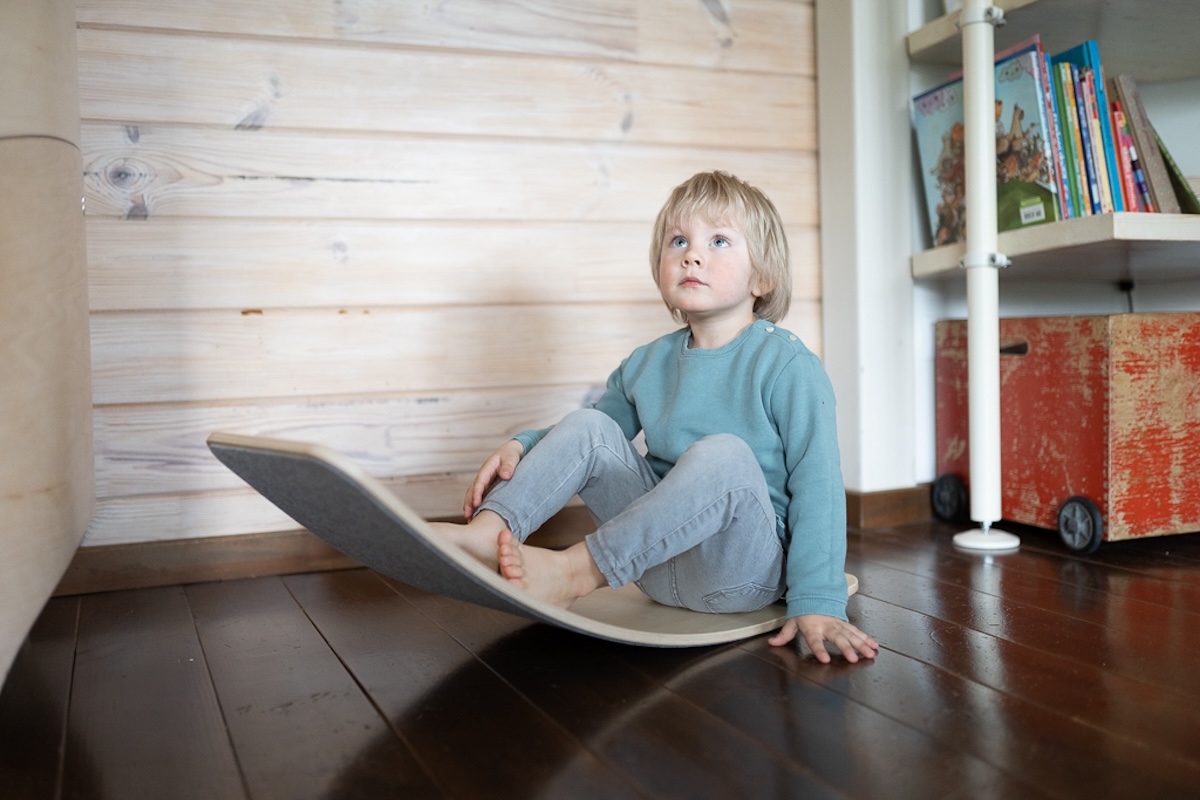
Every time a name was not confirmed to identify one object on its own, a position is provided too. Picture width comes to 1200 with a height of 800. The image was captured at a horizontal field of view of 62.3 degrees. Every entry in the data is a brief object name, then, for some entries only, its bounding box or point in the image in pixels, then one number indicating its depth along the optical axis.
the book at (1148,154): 1.52
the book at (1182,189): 1.52
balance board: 0.79
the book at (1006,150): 1.50
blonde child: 1.01
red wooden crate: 1.47
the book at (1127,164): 1.52
